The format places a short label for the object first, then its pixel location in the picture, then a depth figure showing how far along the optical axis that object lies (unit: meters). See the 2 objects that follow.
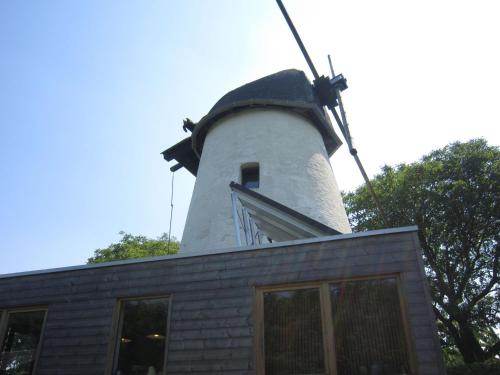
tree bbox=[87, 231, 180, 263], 32.34
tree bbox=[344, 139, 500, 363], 18.47
